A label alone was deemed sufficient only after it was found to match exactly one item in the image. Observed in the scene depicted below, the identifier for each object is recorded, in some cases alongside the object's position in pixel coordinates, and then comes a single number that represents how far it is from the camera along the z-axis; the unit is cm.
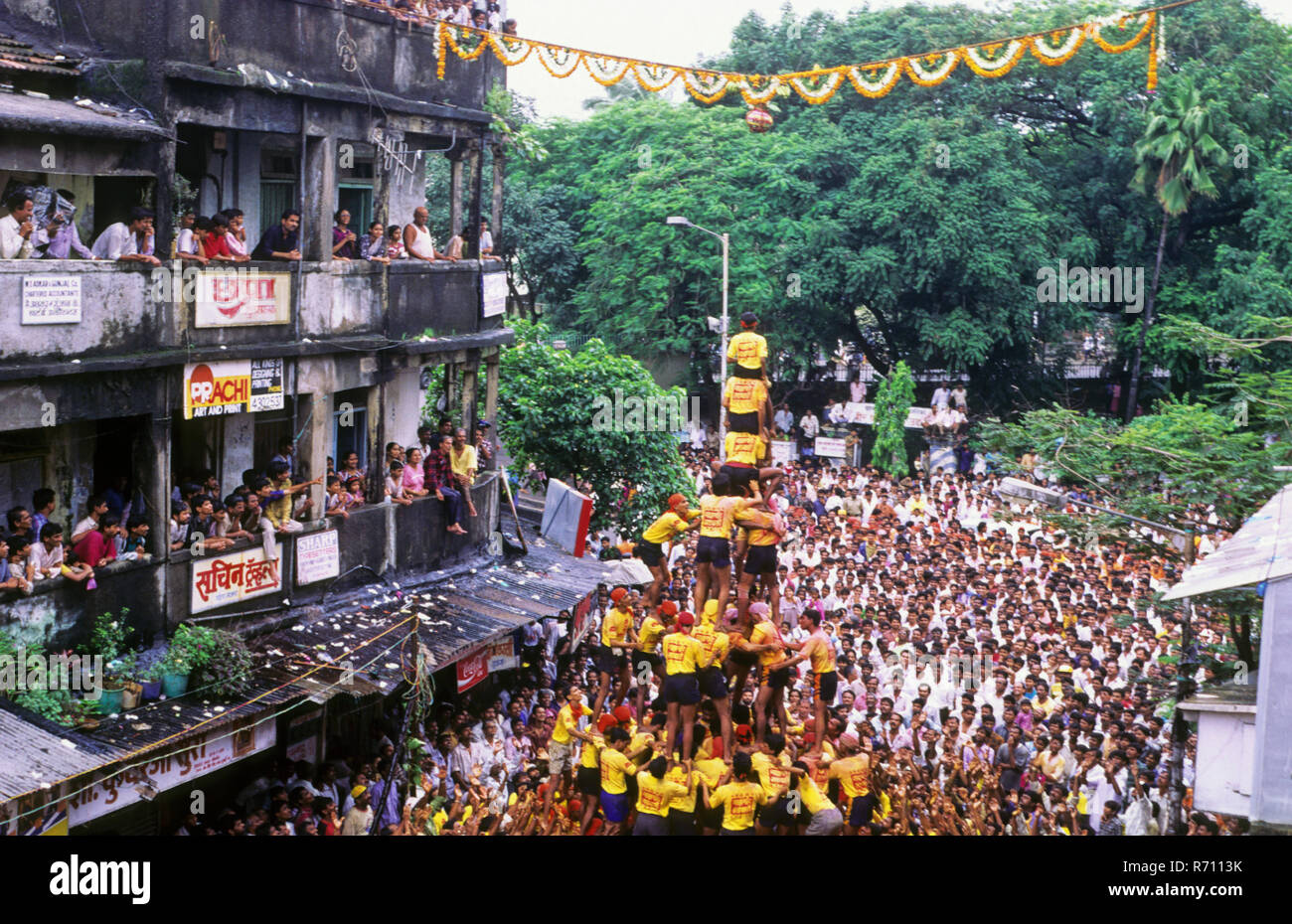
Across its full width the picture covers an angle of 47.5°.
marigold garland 1530
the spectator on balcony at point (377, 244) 1769
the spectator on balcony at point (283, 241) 1617
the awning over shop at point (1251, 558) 1063
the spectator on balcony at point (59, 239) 1420
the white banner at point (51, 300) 1330
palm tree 3531
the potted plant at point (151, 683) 1369
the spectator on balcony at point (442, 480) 1888
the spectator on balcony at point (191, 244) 1500
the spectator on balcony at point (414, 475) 1842
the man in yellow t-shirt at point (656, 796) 1224
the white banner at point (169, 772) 1255
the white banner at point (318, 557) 1631
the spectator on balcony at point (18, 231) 1344
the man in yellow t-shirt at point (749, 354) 1324
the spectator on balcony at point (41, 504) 1400
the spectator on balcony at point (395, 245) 1834
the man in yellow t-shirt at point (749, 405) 1326
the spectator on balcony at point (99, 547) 1374
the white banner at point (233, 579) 1504
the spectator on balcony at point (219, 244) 1546
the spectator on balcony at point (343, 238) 1739
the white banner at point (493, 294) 1969
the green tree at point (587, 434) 2341
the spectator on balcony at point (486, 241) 2089
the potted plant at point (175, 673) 1390
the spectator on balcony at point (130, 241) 1430
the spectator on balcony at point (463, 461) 1912
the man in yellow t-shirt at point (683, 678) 1250
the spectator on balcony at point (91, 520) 1380
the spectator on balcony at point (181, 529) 1495
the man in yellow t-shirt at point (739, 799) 1209
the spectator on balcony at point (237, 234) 1573
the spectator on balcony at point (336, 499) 1695
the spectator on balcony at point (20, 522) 1325
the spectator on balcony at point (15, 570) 1288
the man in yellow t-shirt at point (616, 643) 1456
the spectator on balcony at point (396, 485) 1803
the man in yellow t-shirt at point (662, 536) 1402
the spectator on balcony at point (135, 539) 1434
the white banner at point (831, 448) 3434
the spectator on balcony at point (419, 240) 1880
